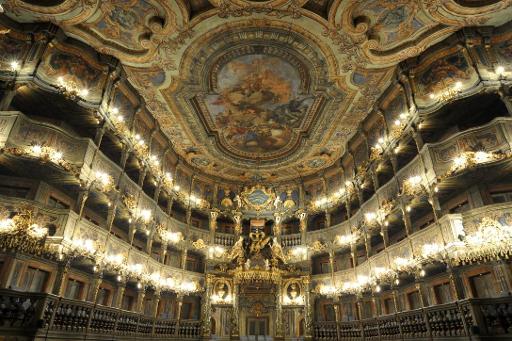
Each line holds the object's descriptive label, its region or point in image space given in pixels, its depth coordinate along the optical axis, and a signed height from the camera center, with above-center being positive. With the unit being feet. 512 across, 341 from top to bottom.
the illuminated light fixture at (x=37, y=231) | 42.91 +11.62
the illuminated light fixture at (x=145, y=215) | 70.13 +22.38
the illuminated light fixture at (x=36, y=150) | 47.03 +23.20
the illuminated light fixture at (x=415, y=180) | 55.82 +23.89
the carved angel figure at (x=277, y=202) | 97.55 +35.05
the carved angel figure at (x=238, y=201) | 97.00 +35.00
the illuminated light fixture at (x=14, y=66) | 50.48 +36.69
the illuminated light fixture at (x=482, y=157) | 46.06 +22.77
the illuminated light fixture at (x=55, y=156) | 48.54 +23.27
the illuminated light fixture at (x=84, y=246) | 49.81 +11.69
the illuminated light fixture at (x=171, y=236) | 77.93 +20.58
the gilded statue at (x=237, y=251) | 87.81 +19.33
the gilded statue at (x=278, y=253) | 87.40 +18.94
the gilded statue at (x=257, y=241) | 89.97 +22.76
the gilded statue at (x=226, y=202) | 98.16 +34.78
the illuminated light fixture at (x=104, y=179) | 57.31 +24.02
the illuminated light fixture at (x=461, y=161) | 47.41 +22.93
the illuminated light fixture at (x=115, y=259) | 57.11 +11.22
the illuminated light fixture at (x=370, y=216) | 69.23 +22.65
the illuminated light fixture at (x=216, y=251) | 88.36 +19.47
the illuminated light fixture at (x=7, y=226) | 41.48 +11.75
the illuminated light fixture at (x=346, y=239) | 77.27 +20.63
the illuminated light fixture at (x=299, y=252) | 87.95 +19.56
